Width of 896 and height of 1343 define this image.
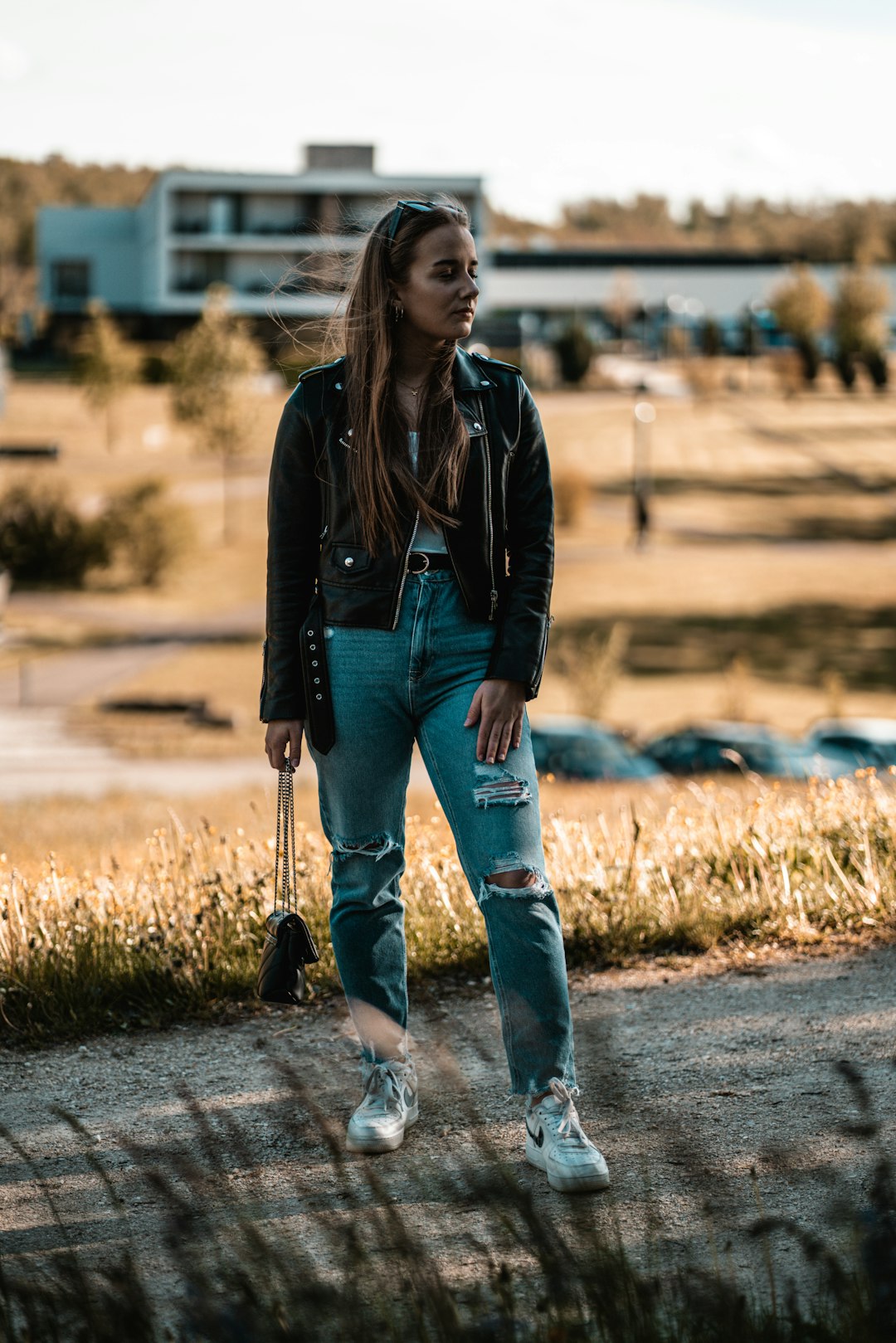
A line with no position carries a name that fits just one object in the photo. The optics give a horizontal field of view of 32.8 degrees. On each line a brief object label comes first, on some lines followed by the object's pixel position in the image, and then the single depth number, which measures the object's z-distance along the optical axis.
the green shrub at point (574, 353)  92.25
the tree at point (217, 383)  57.22
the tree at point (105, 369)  66.38
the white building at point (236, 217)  85.00
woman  3.15
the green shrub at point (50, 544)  45.41
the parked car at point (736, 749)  20.92
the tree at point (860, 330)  97.38
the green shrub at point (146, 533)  44.62
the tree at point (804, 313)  98.62
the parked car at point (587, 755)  20.66
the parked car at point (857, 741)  21.38
